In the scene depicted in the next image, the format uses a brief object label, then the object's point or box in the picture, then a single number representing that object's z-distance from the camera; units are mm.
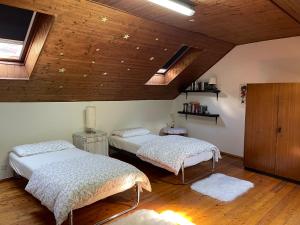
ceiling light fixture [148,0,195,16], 2461
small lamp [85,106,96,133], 4578
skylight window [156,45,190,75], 4918
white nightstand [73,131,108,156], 4341
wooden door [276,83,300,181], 3783
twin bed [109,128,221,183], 3695
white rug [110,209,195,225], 2101
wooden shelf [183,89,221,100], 5352
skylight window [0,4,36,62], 2920
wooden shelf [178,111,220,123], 5432
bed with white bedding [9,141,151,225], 2426
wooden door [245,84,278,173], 4055
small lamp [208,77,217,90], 5305
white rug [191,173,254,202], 3406
